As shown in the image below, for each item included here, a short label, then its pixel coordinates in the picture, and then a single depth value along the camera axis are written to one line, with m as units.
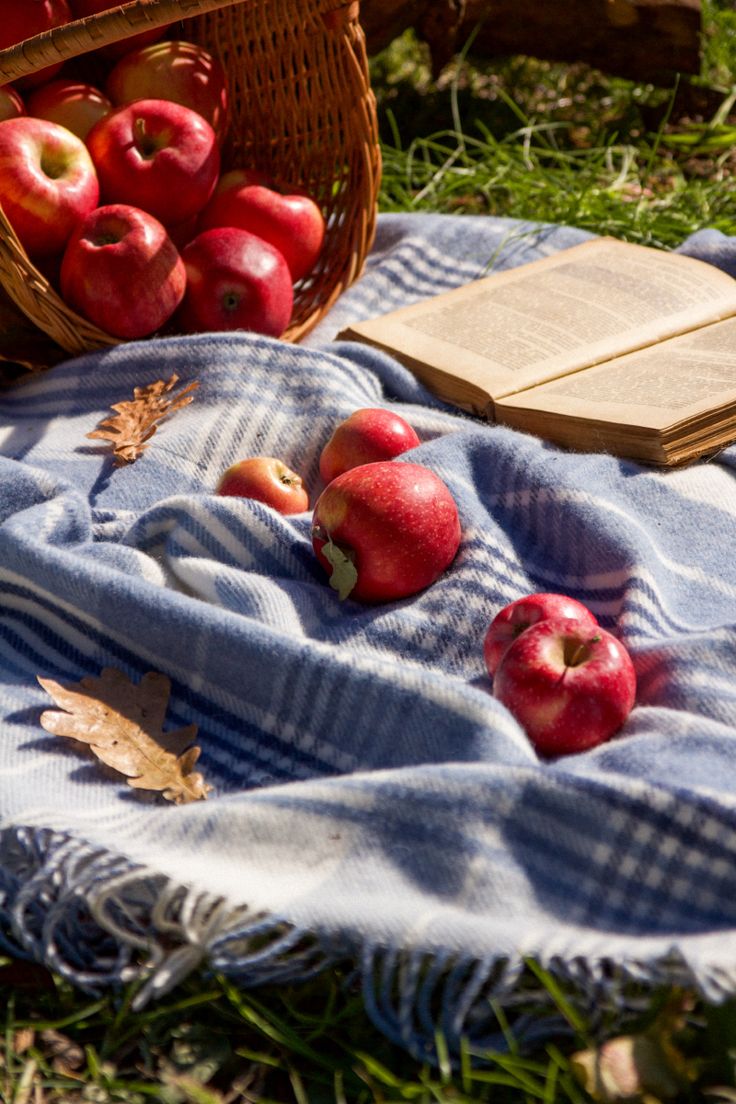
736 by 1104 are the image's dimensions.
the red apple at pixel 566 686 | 1.42
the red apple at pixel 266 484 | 1.92
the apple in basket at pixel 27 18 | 2.36
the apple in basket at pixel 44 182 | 2.24
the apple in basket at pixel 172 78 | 2.53
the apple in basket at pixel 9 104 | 2.40
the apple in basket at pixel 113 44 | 2.49
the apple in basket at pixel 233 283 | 2.36
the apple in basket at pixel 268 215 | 2.52
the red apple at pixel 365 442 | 1.97
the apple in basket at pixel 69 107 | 2.47
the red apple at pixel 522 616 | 1.55
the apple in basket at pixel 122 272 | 2.24
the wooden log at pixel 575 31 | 3.54
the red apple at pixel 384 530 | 1.69
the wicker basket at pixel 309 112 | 2.54
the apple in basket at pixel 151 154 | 2.39
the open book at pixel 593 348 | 2.00
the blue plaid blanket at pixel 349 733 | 1.19
